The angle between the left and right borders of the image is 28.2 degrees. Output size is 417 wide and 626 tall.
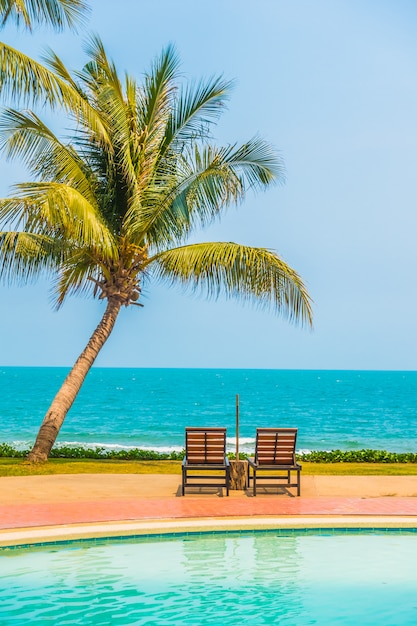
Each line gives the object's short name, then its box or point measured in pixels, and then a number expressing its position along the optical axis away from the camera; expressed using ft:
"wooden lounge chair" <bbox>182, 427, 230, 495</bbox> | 42.37
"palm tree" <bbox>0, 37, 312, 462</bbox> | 54.75
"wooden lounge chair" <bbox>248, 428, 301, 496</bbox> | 42.29
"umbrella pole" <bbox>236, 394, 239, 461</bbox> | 44.84
